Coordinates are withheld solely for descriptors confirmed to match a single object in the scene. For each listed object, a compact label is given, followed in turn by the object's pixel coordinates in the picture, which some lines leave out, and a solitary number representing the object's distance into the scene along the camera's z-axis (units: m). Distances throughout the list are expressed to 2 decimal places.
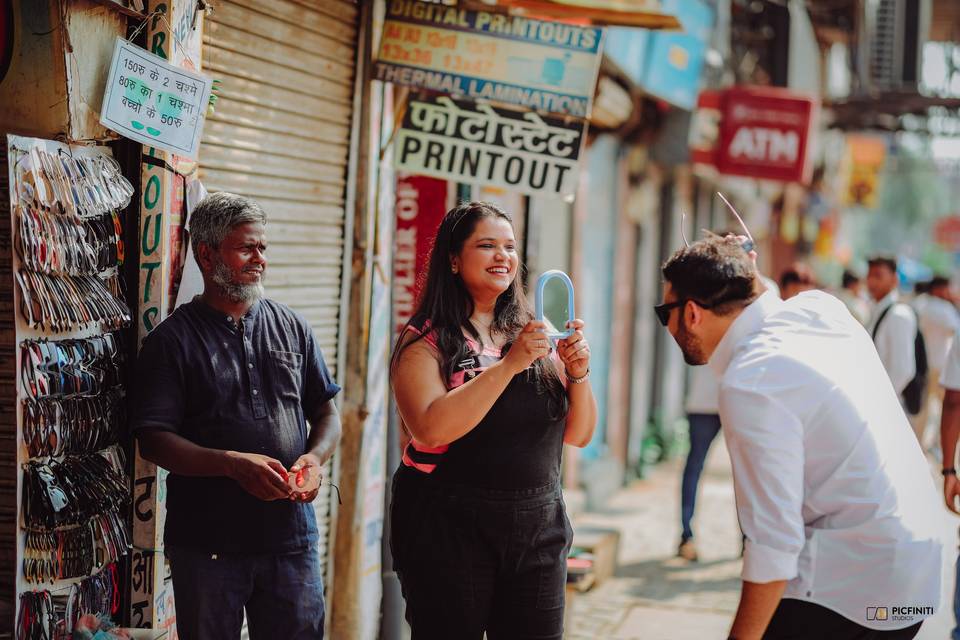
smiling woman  3.34
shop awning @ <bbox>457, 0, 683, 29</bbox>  5.59
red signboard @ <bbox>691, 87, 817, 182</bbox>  12.00
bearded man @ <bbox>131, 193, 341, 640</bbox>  3.26
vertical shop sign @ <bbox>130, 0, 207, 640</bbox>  3.81
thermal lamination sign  5.40
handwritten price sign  3.55
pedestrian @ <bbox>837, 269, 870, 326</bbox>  12.53
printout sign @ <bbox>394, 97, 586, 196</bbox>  5.41
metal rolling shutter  4.59
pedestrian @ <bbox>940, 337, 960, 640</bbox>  5.15
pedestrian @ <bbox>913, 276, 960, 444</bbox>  11.98
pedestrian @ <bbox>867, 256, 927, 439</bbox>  8.12
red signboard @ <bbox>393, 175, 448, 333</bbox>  6.21
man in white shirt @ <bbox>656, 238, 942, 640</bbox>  2.62
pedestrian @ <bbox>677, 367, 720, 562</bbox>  7.87
